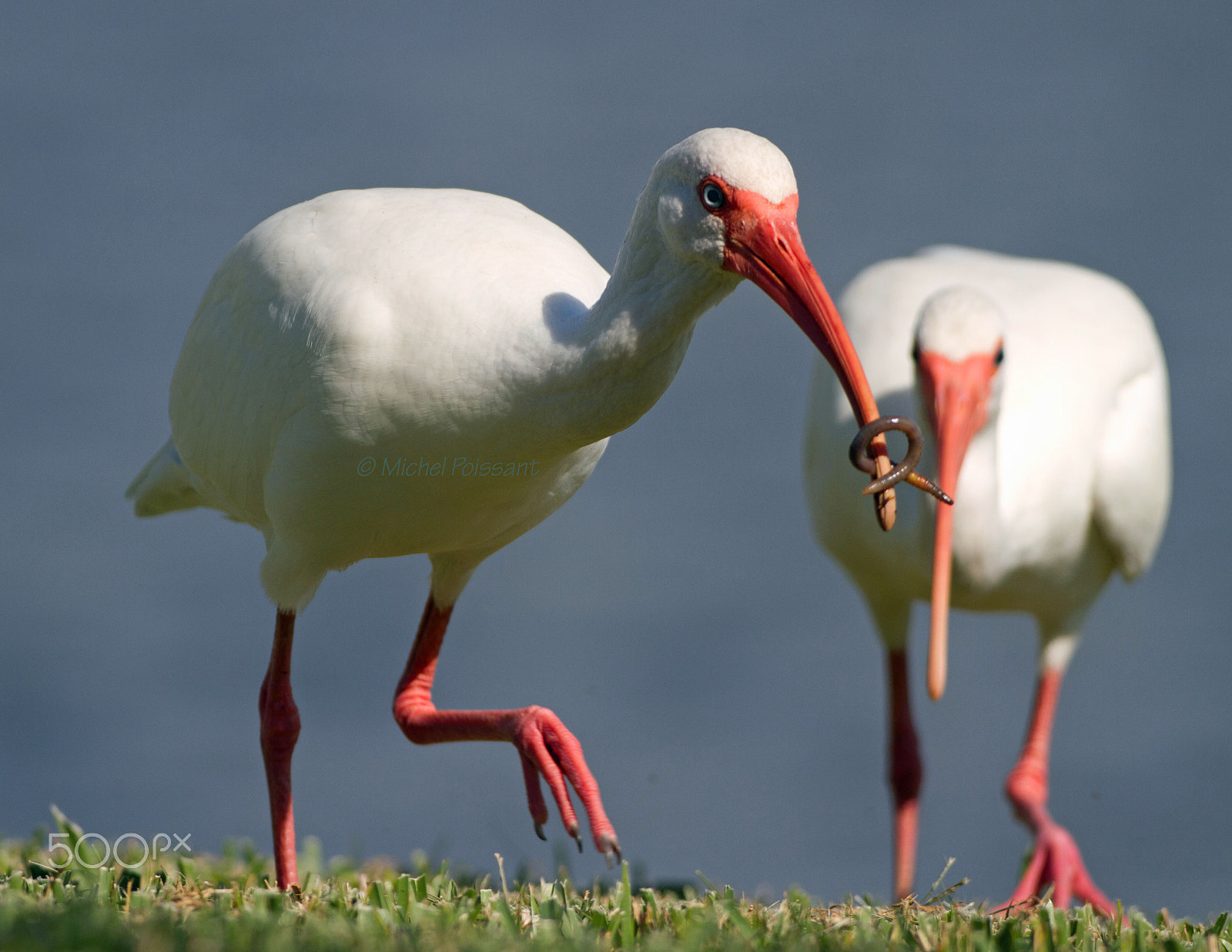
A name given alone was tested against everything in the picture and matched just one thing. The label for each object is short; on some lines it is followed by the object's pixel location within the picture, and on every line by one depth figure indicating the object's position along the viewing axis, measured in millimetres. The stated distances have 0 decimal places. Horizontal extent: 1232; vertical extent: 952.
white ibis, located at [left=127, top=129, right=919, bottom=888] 7555
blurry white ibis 13797
